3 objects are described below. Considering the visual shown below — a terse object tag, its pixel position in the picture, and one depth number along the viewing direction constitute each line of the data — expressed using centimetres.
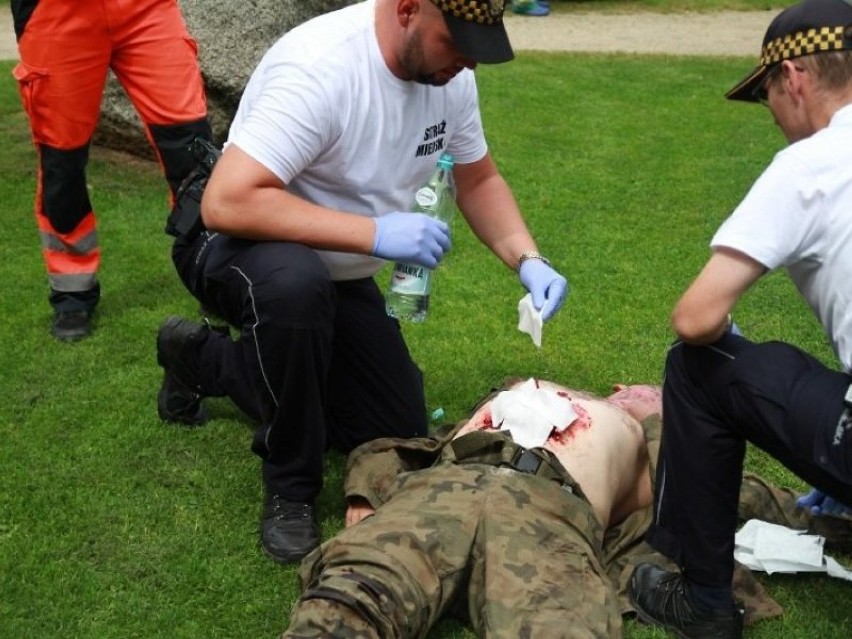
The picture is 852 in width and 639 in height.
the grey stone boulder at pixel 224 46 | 645
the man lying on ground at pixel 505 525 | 266
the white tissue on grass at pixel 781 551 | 319
